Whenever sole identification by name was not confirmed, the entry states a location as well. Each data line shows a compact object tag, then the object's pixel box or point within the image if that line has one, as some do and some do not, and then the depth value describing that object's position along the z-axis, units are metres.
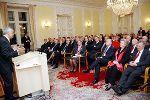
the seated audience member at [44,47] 7.13
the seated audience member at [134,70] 2.76
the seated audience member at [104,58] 3.54
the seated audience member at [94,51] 5.09
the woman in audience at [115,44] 4.20
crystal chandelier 5.54
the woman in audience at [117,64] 3.13
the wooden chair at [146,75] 2.74
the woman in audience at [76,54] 4.50
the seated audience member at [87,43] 6.60
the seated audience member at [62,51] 5.43
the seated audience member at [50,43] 6.74
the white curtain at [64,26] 9.26
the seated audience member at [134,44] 3.94
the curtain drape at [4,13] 6.83
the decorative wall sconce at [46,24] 8.39
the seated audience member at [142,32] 7.99
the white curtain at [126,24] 9.59
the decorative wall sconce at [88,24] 10.30
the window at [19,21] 7.80
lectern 2.56
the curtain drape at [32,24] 7.79
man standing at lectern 2.36
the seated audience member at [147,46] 3.71
